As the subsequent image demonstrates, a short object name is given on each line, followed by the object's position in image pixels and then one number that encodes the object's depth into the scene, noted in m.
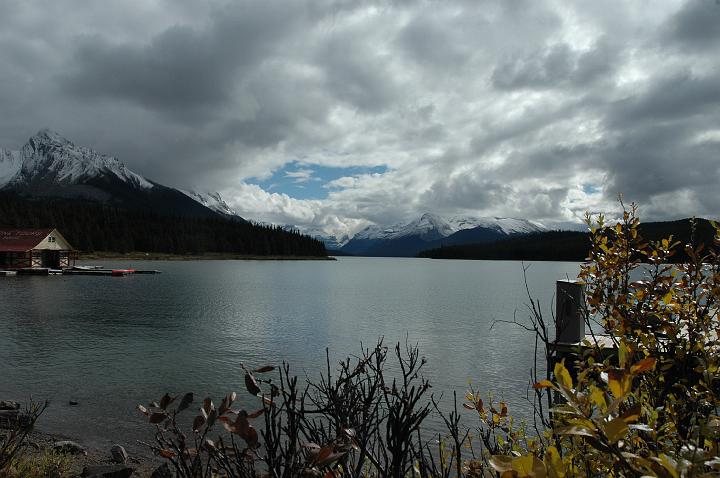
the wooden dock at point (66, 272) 80.84
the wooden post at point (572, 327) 18.94
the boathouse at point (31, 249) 84.37
